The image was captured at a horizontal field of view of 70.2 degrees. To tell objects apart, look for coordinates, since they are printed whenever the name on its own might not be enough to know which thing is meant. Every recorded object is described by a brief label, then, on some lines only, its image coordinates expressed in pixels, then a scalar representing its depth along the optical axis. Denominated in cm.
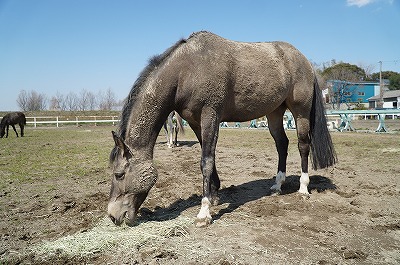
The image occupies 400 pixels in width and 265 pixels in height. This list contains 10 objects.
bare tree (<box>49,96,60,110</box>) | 8810
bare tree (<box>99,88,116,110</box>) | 8862
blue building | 5459
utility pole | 5035
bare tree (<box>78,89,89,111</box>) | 9012
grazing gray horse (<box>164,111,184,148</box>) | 1309
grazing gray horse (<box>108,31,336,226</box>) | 388
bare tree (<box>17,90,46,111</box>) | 8225
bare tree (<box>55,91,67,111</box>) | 8830
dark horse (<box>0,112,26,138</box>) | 2150
